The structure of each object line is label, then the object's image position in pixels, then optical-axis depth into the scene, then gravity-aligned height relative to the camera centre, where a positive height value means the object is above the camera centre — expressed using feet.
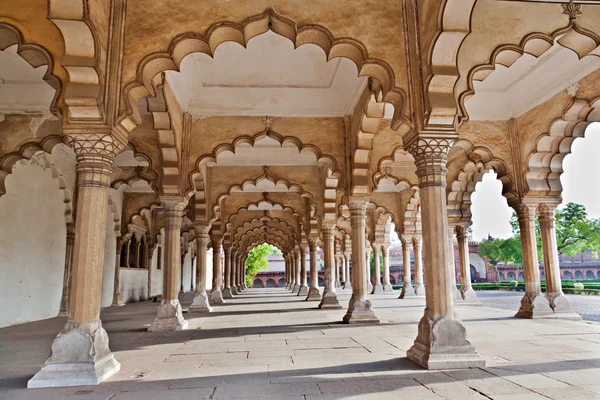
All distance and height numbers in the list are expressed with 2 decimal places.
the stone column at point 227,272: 75.97 -0.88
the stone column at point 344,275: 114.94 -2.53
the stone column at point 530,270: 34.91 -0.60
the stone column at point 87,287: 15.89 -0.68
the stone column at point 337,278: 122.48 -4.21
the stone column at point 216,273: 58.70 -0.78
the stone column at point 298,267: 86.85 -0.18
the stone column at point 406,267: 63.10 -0.39
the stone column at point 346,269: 111.26 -0.98
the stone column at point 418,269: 62.39 -0.68
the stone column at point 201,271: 44.70 -0.36
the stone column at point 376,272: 74.13 -1.35
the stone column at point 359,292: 32.27 -1.99
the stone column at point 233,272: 89.40 -1.07
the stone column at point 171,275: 30.22 -0.50
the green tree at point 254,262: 164.78 +1.83
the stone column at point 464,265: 49.85 -0.15
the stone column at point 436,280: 17.44 -0.68
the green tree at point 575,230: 105.09 +7.67
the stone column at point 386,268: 77.92 -0.60
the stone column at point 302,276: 80.02 -2.00
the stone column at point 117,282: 56.54 -1.71
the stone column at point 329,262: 48.19 +0.41
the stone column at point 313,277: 61.00 -1.62
